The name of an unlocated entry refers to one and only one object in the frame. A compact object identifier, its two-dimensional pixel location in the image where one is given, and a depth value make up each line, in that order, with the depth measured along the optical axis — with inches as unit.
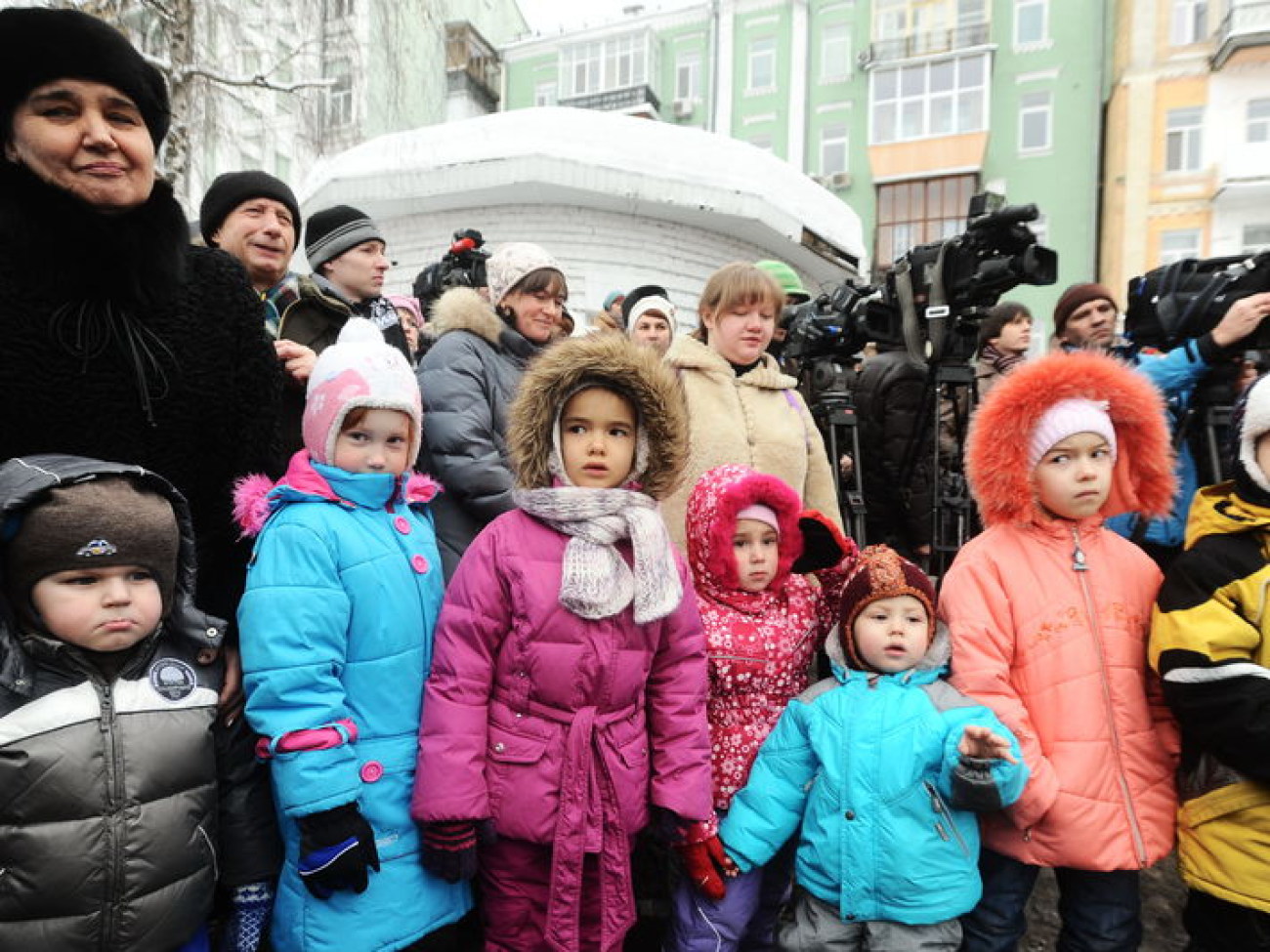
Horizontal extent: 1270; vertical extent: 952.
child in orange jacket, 68.6
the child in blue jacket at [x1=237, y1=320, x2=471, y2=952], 56.4
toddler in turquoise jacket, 66.2
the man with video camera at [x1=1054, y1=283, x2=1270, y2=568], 96.2
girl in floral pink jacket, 75.4
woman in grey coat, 86.1
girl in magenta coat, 62.7
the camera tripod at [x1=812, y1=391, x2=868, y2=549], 129.1
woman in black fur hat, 54.5
